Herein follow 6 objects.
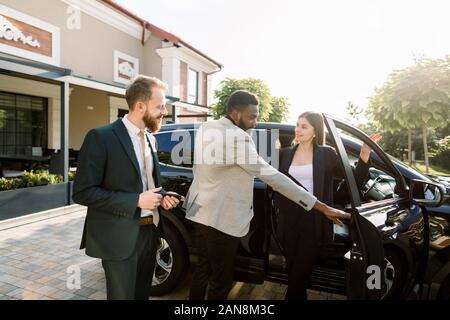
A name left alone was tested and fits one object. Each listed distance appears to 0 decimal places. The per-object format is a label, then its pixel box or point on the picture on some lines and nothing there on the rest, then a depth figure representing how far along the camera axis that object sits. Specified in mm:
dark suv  2020
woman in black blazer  2273
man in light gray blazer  2012
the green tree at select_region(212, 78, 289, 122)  11781
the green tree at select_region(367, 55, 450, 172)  12094
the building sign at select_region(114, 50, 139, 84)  10531
